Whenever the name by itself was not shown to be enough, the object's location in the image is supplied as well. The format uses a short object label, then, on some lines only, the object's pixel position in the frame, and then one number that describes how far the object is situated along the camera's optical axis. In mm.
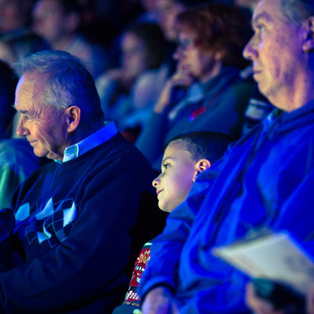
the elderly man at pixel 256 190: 2908
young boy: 3230
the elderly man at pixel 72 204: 3222
